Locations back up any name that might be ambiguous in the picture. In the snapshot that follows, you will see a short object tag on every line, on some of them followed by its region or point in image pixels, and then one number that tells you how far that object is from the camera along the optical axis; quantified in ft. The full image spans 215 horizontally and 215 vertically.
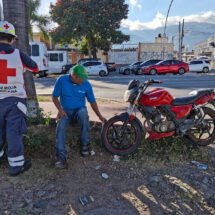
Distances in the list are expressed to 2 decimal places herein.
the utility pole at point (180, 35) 90.46
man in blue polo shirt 9.44
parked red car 61.58
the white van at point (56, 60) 64.66
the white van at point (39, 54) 52.97
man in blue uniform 8.22
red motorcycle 10.00
